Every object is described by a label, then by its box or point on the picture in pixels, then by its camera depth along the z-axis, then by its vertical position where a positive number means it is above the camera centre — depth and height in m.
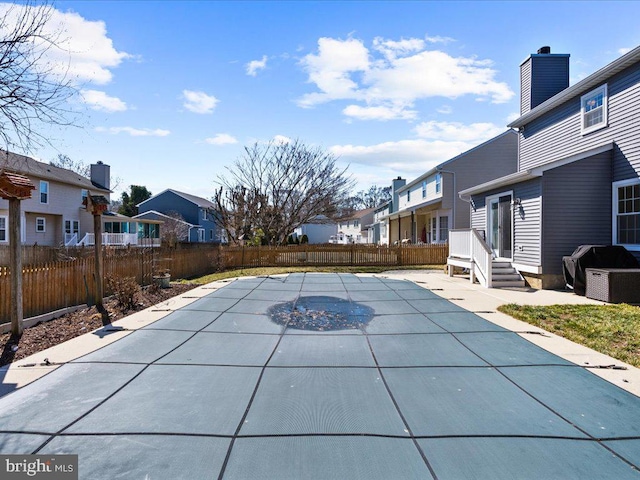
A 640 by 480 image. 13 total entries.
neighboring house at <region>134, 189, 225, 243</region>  41.19 +3.39
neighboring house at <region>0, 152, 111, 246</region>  23.77 +2.02
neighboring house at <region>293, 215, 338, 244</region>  53.91 +0.80
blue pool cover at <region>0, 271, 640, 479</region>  2.70 -1.63
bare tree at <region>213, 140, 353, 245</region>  24.69 +2.99
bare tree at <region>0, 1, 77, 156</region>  5.22 +2.63
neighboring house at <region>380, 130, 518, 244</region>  23.14 +4.14
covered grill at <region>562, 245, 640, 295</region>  9.63 -0.62
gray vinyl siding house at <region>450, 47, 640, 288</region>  10.15 +1.50
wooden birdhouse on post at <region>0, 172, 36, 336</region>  6.04 +0.01
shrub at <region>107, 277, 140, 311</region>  8.41 -1.29
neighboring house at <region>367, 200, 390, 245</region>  39.25 +1.27
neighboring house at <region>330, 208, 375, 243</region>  53.12 +1.20
